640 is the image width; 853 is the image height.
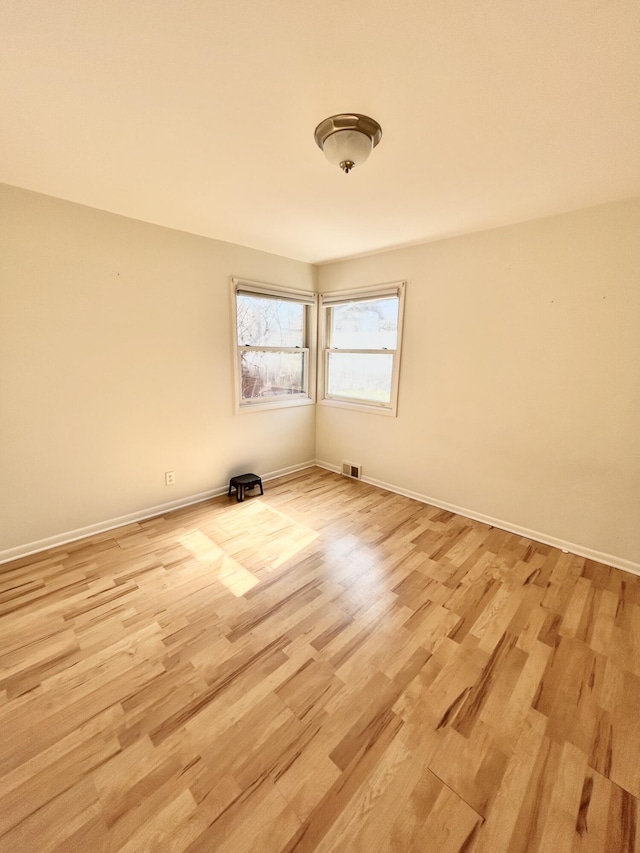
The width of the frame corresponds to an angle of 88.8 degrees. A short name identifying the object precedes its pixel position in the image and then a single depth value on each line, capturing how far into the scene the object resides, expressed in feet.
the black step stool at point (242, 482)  10.27
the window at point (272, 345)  10.58
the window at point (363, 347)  10.69
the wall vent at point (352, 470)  12.11
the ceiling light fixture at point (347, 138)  4.43
